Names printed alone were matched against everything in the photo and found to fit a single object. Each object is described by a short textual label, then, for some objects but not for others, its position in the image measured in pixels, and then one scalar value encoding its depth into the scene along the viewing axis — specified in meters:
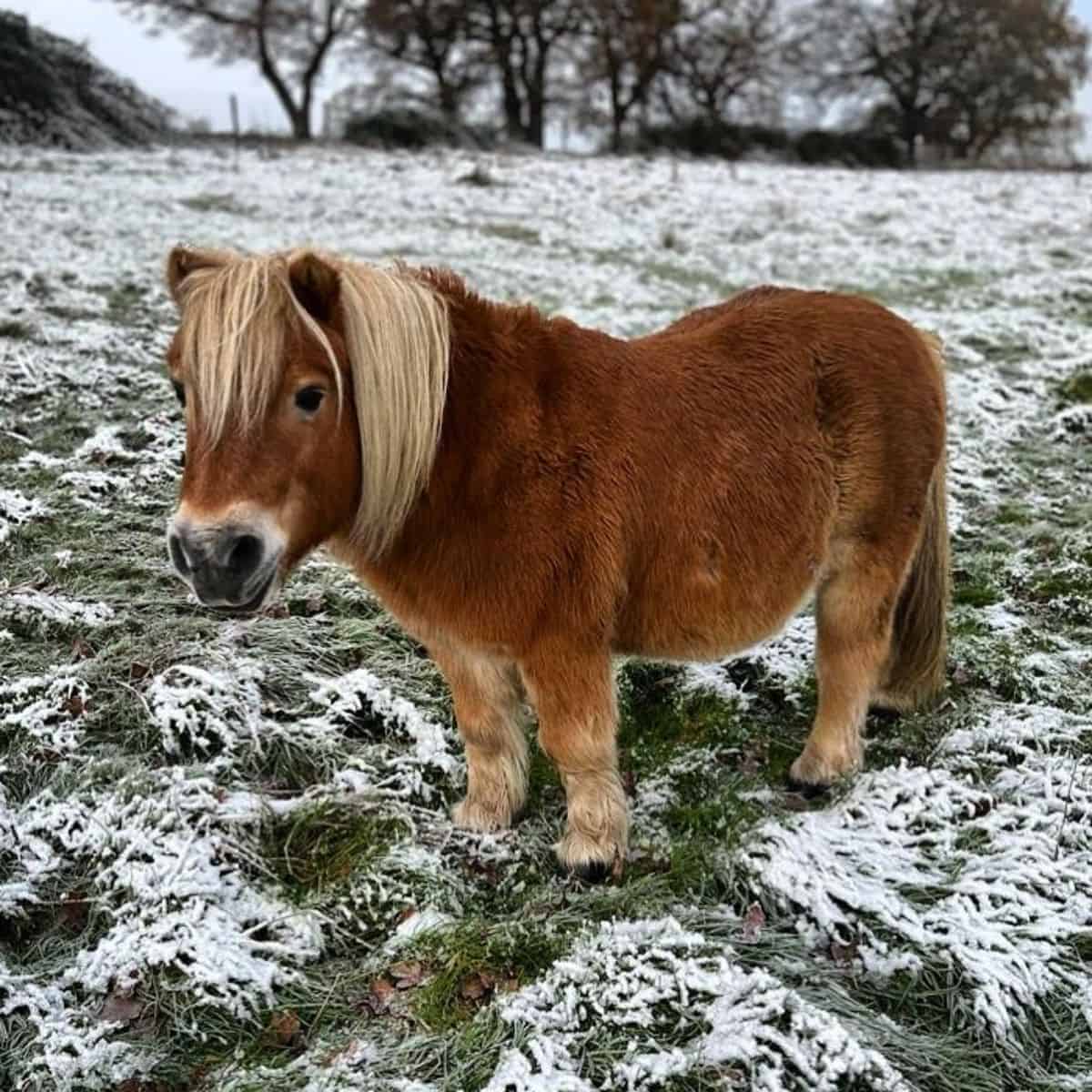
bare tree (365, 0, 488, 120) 27.41
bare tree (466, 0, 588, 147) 28.08
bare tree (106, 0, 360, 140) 25.88
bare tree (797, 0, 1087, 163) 28.58
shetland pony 2.19
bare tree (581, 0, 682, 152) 27.42
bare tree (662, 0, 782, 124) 28.47
